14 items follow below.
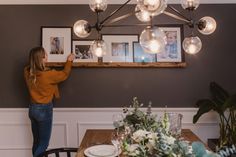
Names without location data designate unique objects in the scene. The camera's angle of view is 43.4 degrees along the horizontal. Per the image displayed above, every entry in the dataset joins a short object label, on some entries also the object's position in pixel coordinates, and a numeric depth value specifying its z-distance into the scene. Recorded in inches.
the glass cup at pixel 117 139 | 76.4
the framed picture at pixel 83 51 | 148.6
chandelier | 67.8
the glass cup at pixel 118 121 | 85.4
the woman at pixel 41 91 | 135.1
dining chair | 90.5
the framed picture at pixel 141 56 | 147.5
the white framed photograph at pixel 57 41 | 148.9
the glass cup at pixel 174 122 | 82.5
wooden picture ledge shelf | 146.6
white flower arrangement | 42.0
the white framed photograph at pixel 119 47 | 148.4
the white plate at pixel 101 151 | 84.6
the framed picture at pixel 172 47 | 147.6
